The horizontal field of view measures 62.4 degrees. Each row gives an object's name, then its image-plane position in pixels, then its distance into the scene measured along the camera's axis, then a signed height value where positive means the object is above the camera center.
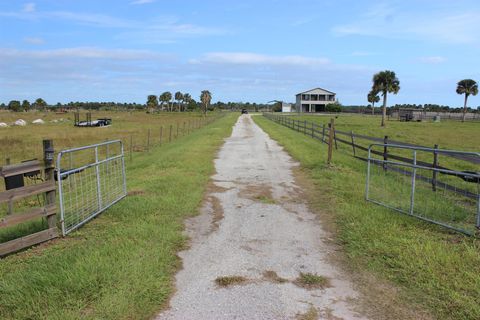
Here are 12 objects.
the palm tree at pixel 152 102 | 140.00 +2.12
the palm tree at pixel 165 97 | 146.12 +4.05
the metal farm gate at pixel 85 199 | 5.99 -1.82
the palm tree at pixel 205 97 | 93.30 +2.78
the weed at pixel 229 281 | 4.38 -1.92
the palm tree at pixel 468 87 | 81.12 +4.47
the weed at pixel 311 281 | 4.38 -1.94
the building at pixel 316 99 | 115.62 +2.77
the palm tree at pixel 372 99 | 111.88 +2.87
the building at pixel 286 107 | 128.62 +0.46
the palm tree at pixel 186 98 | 150.23 +3.80
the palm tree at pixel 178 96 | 147.88 +4.46
